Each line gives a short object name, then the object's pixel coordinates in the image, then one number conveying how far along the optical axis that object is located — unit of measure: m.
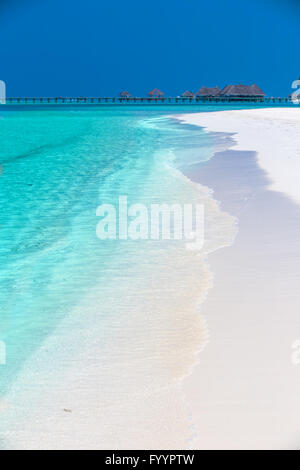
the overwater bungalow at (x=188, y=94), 155.75
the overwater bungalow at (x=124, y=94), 158.11
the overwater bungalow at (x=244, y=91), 135.88
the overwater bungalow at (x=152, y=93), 158.12
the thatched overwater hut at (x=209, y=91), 145.62
